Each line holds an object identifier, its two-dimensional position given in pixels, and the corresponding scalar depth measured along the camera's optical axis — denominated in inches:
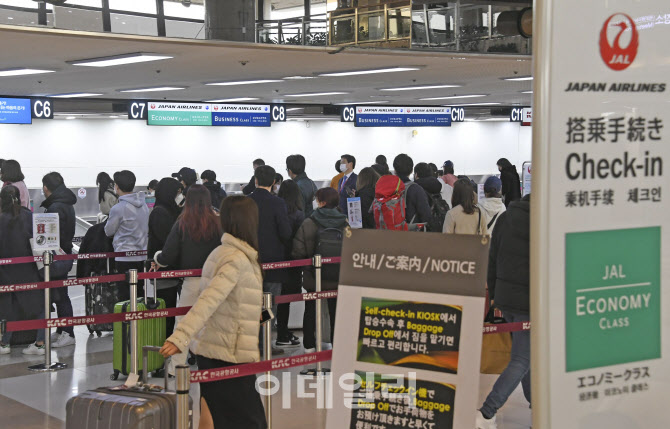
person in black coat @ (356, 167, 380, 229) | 405.7
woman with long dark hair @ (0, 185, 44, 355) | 358.9
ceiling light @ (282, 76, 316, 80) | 563.8
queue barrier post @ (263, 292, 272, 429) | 214.2
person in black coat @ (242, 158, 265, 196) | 517.0
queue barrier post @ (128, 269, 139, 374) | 263.0
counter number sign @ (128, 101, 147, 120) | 729.6
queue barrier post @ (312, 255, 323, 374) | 308.7
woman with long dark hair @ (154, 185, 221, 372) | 297.1
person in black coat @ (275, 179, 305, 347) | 353.1
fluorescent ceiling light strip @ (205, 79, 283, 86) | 585.9
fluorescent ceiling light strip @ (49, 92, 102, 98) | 683.4
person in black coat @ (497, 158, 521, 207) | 602.9
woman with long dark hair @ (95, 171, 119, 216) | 419.2
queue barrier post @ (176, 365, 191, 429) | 161.2
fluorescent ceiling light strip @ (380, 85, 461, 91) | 669.3
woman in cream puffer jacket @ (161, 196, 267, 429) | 196.4
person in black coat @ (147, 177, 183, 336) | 331.3
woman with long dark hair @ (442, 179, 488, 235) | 321.4
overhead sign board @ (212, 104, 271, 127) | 764.0
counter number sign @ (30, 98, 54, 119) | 673.6
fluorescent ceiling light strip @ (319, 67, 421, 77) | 514.1
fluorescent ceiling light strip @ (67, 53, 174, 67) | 416.8
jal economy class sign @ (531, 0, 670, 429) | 81.3
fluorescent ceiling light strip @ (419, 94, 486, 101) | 810.2
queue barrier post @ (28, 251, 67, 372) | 332.5
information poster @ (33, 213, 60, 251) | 358.0
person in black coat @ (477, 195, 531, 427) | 208.2
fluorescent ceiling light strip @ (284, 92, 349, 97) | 733.9
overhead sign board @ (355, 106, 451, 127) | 898.7
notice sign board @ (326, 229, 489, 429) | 122.9
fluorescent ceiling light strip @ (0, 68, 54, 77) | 482.0
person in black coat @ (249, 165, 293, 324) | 332.2
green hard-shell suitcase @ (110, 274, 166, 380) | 311.0
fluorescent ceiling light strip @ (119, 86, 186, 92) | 623.5
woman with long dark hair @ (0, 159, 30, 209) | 392.5
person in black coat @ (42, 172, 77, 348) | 380.5
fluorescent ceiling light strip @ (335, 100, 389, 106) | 889.5
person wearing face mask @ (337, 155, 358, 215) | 459.8
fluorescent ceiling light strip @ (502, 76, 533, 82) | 607.5
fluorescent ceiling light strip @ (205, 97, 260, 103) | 779.2
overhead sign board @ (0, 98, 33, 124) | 651.5
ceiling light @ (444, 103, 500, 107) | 981.8
